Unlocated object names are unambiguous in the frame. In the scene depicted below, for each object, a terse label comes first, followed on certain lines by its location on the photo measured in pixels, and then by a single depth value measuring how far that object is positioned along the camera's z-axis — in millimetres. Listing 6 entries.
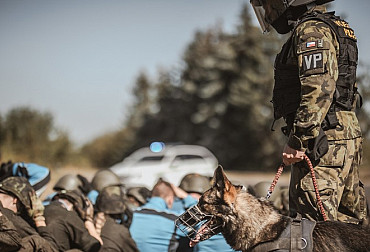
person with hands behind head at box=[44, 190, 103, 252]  5801
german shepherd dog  3643
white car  18297
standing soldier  4113
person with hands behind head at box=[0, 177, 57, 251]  5176
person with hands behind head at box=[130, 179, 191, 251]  5871
